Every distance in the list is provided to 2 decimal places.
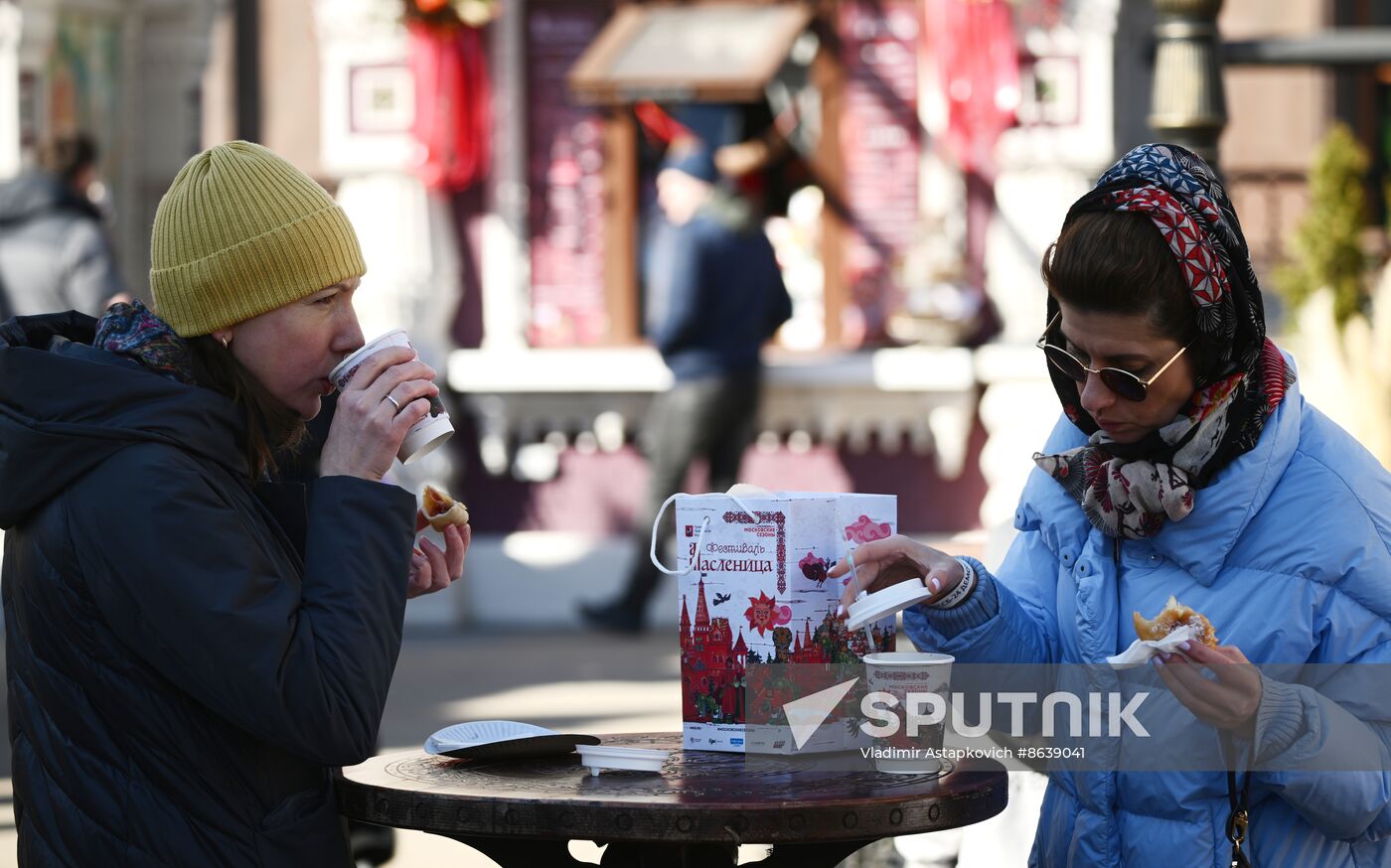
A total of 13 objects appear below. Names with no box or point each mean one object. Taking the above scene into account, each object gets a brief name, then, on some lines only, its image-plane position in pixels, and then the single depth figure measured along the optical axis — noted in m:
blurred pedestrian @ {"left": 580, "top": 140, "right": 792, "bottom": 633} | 18.55
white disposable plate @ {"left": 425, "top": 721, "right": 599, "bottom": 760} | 5.72
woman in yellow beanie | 4.88
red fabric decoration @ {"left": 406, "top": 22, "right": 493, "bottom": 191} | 20.23
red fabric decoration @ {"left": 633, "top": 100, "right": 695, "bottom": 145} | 21.08
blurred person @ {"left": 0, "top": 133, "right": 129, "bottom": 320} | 16.94
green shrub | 20.78
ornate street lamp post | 9.42
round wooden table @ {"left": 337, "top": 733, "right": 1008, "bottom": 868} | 4.94
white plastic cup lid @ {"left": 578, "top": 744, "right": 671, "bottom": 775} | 5.53
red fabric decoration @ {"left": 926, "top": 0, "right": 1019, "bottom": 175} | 19.53
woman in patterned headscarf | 5.15
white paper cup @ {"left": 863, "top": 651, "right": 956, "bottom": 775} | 5.34
